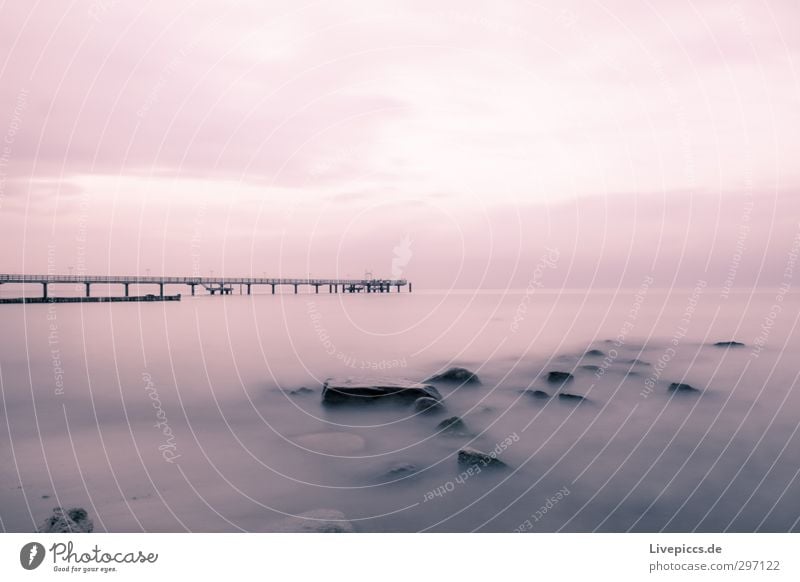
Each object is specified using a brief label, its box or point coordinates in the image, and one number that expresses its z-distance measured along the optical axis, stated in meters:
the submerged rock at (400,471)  8.61
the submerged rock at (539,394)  13.26
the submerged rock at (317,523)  6.53
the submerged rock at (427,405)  11.65
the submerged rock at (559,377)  14.84
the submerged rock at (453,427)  10.38
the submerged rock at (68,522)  6.54
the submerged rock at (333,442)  9.77
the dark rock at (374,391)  11.89
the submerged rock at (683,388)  13.88
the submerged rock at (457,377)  14.47
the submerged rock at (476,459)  8.75
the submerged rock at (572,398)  12.89
